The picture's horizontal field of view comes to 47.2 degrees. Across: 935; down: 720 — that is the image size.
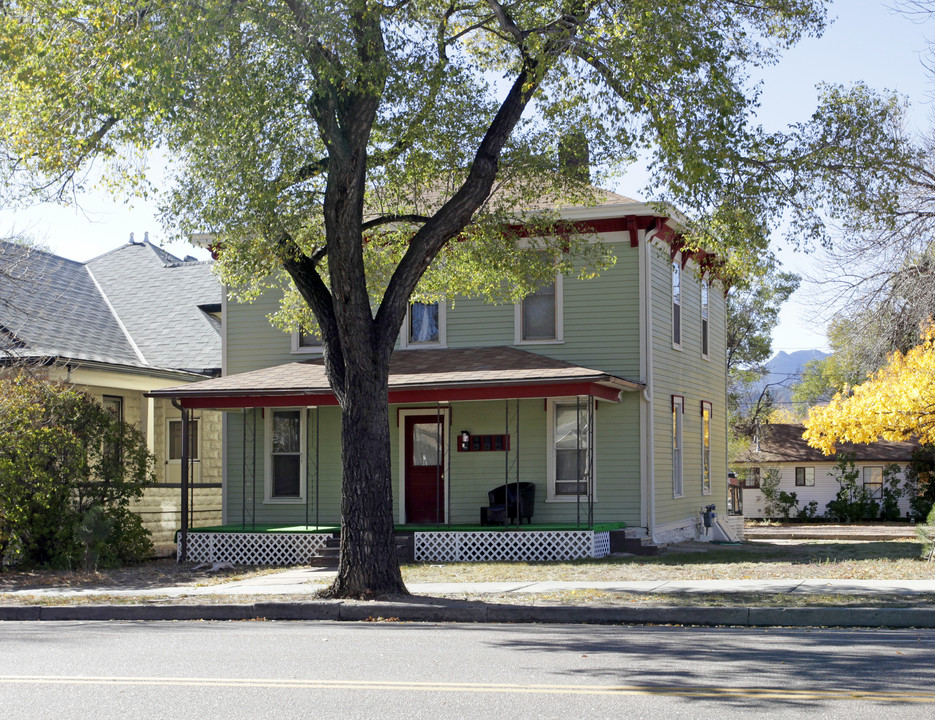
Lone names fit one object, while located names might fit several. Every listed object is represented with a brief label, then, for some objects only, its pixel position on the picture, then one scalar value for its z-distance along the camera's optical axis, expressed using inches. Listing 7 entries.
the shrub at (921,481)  1721.2
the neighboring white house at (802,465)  1856.5
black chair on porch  824.9
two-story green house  784.3
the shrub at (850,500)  1830.7
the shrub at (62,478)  707.4
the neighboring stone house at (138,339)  884.0
